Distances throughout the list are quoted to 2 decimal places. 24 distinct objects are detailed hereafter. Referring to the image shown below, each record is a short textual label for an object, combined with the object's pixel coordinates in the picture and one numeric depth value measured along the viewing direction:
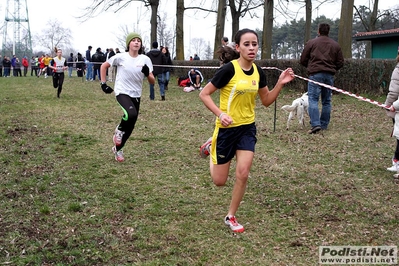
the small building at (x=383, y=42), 23.25
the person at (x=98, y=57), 28.41
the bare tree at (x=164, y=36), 57.03
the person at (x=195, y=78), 20.47
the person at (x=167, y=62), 18.09
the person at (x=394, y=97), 6.25
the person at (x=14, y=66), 37.91
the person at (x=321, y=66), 9.66
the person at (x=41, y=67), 35.09
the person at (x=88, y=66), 28.95
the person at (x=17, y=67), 37.88
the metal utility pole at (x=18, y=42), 58.19
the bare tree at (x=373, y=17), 30.09
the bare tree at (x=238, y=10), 30.64
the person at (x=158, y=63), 16.33
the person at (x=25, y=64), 38.78
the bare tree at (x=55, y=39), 75.38
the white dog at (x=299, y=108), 9.98
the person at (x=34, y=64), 38.16
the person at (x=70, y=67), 32.08
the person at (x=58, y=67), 16.38
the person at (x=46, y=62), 33.08
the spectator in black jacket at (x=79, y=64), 31.84
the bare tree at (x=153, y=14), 30.02
